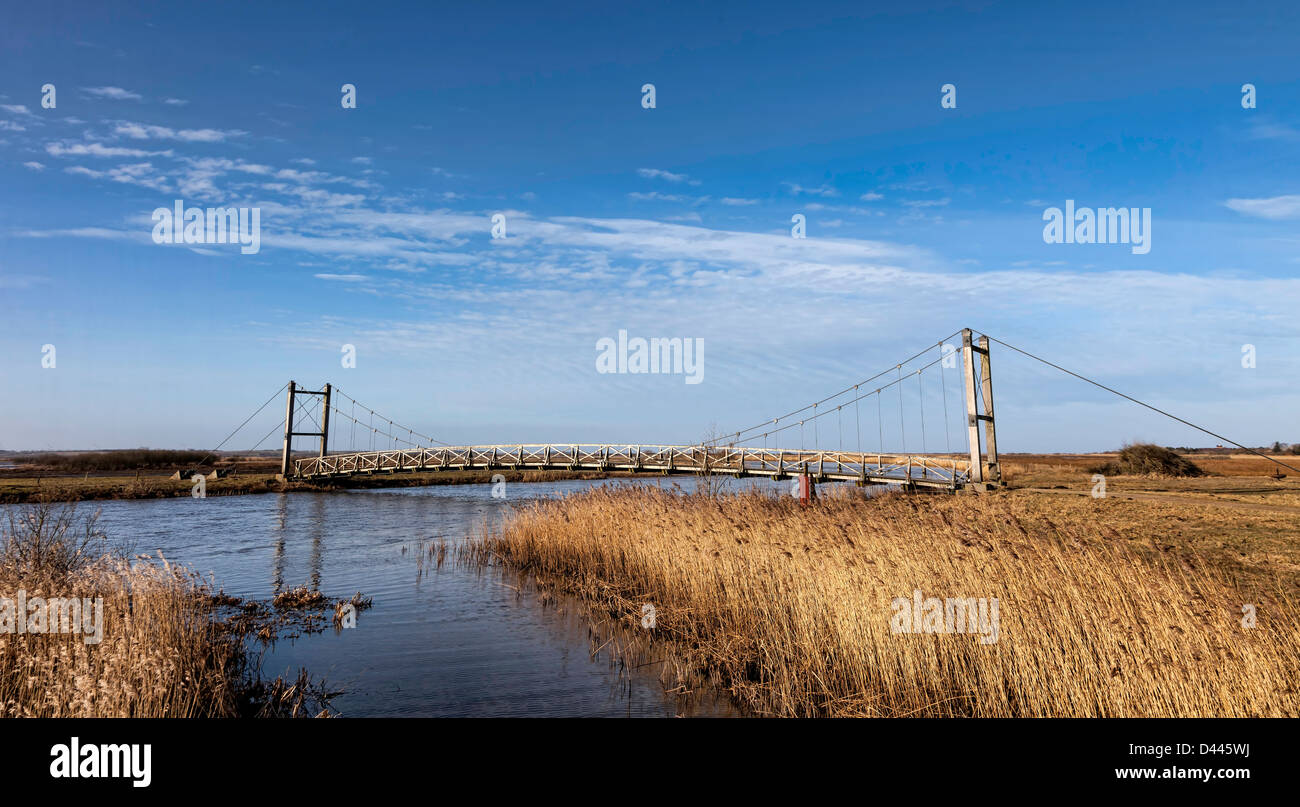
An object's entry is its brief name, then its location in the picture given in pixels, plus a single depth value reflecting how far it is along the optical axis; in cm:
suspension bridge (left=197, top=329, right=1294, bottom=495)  2344
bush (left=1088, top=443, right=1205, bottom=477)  3431
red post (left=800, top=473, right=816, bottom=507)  1839
